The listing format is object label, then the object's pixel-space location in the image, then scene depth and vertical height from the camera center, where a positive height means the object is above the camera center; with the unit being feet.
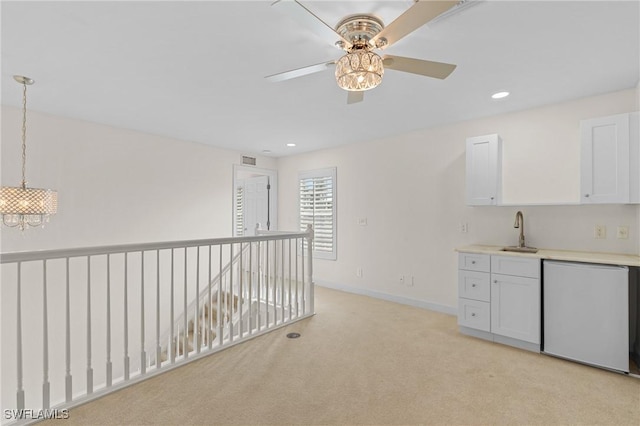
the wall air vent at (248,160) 18.43 +3.32
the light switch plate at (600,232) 9.72 -0.50
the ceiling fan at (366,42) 4.54 +2.99
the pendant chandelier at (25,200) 8.30 +0.40
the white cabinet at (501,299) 9.34 -2.68
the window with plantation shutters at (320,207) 17.39 +0.48
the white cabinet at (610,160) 8.53 +1.62
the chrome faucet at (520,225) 10.74 -0.33
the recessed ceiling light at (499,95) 9.59 +3.83
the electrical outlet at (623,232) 9.38 -0.49
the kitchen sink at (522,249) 10.11 -1.12
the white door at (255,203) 20.39 +0.80
